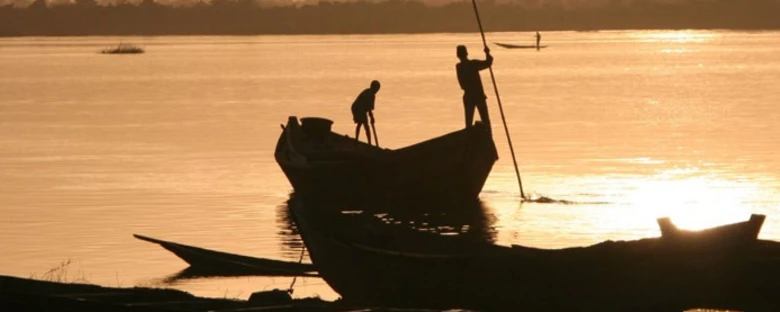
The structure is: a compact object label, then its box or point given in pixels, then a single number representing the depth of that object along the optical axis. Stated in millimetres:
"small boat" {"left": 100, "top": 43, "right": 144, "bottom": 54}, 181125
